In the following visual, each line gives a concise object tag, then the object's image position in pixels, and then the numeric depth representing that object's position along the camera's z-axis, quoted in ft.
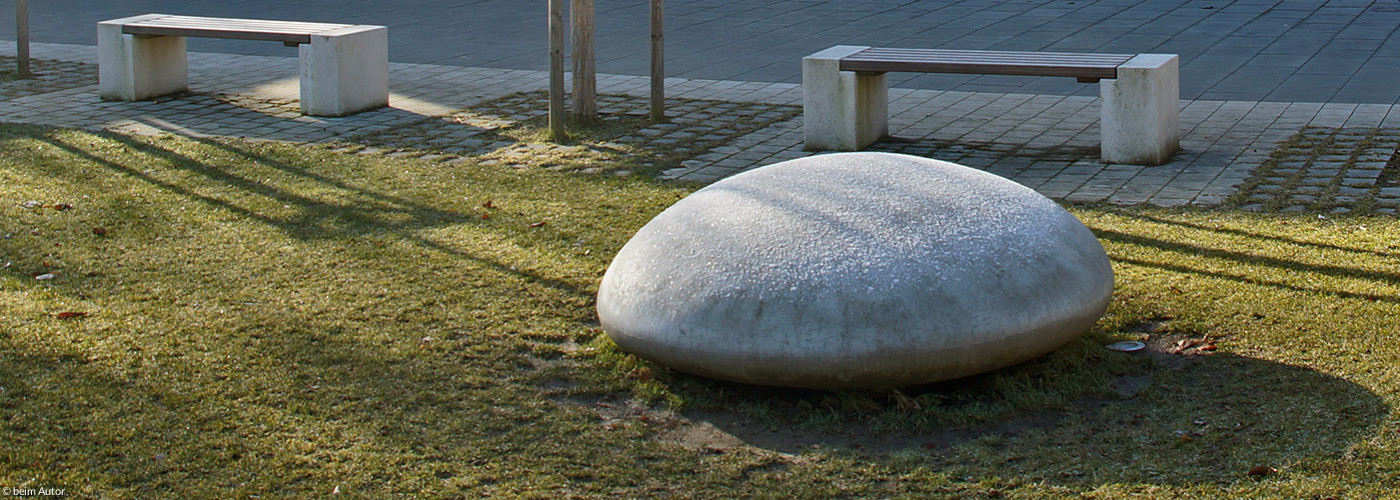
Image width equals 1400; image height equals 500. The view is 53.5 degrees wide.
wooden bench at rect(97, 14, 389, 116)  34.04
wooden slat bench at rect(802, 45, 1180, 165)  26.58
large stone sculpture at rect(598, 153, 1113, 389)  13.75
